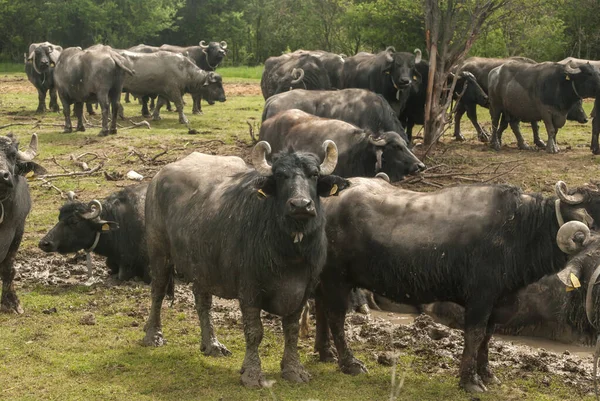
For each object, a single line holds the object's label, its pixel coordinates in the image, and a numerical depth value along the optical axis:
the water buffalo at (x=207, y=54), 28.27
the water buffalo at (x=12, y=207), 8.49
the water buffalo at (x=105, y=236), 10.77
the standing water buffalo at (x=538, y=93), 17.67
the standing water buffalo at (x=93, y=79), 19.64
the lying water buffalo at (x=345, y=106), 13.92
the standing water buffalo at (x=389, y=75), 17.95
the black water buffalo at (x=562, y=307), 6.75
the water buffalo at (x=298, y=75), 19.02
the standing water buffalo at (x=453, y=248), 7.10
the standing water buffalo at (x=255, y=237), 6.74
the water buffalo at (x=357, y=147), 11.69
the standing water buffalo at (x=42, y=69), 24.55
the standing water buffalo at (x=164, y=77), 22.16
